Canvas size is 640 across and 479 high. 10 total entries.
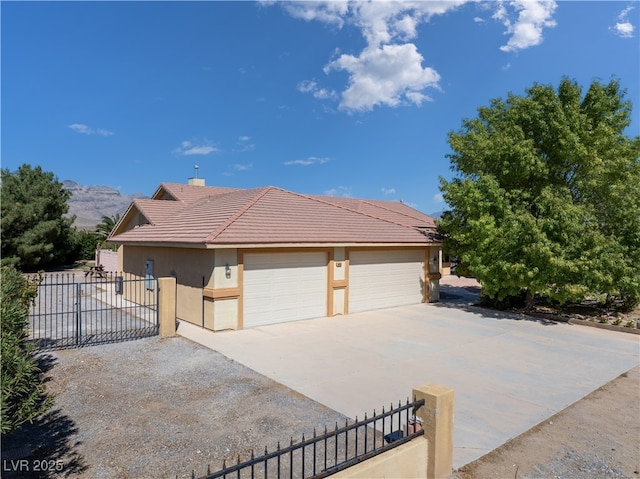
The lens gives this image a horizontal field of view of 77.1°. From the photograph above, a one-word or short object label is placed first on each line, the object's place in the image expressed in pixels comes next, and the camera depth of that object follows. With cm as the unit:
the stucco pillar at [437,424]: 445
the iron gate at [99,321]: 997
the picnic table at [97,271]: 2460
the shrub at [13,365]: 364
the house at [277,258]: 1169
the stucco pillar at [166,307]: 1059
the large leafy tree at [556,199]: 1267
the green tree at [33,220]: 2784
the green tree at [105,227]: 3869
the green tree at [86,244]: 3645
